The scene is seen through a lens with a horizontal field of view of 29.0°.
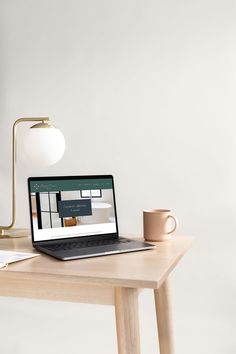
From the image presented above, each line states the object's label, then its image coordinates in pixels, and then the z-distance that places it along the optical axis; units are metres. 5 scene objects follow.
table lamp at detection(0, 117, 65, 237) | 1.46
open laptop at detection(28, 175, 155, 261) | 1.36
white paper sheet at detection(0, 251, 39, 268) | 1.16
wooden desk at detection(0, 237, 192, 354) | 1.04
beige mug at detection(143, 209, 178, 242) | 1.43
